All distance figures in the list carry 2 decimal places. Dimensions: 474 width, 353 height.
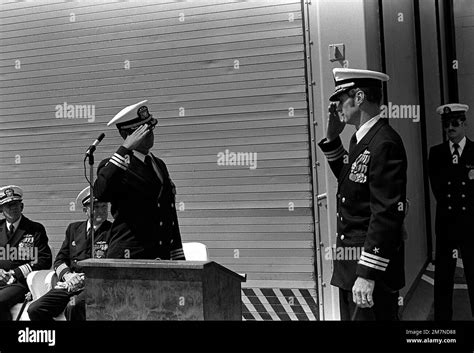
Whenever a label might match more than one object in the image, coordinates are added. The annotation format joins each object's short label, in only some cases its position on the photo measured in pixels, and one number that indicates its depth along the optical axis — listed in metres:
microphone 3.25
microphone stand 3.05
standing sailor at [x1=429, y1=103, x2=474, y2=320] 2.94
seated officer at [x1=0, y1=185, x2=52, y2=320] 3.22
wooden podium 2.53
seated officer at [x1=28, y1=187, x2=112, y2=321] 3.10
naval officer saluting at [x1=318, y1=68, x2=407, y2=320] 2.46
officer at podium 2.95
